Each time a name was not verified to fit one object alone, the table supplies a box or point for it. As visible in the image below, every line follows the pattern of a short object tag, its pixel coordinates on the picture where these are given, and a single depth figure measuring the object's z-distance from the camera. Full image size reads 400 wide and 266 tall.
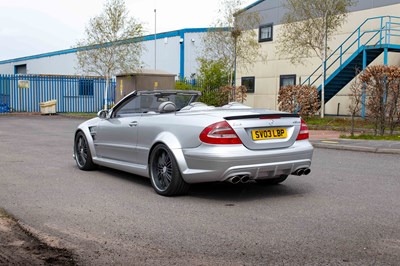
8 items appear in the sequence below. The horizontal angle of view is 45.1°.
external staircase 19.41
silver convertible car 6.03
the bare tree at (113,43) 27.30
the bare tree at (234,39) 25.04
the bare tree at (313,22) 20.75
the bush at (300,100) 20.27
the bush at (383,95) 13.91
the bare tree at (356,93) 14.65
